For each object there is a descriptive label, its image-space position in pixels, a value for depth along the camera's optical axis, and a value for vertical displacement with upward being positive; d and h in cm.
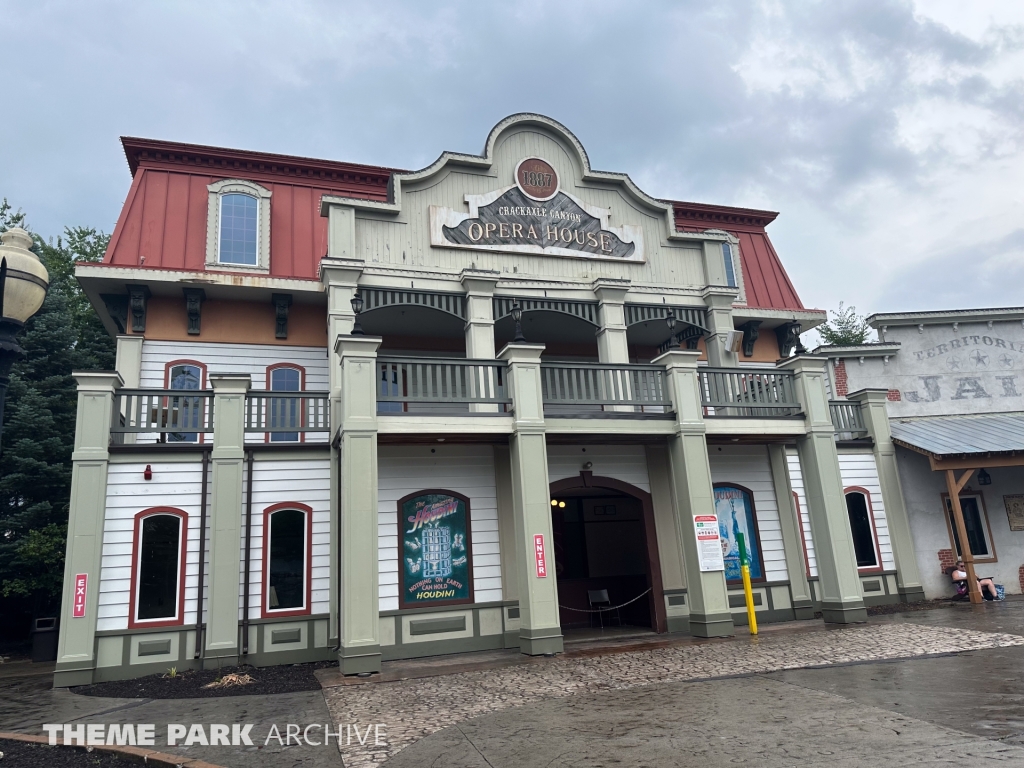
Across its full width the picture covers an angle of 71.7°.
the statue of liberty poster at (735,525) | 1496 +50
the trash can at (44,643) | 1564 -100
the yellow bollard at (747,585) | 1306 -67
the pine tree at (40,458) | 1773 +364
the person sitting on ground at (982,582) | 1644 -114
